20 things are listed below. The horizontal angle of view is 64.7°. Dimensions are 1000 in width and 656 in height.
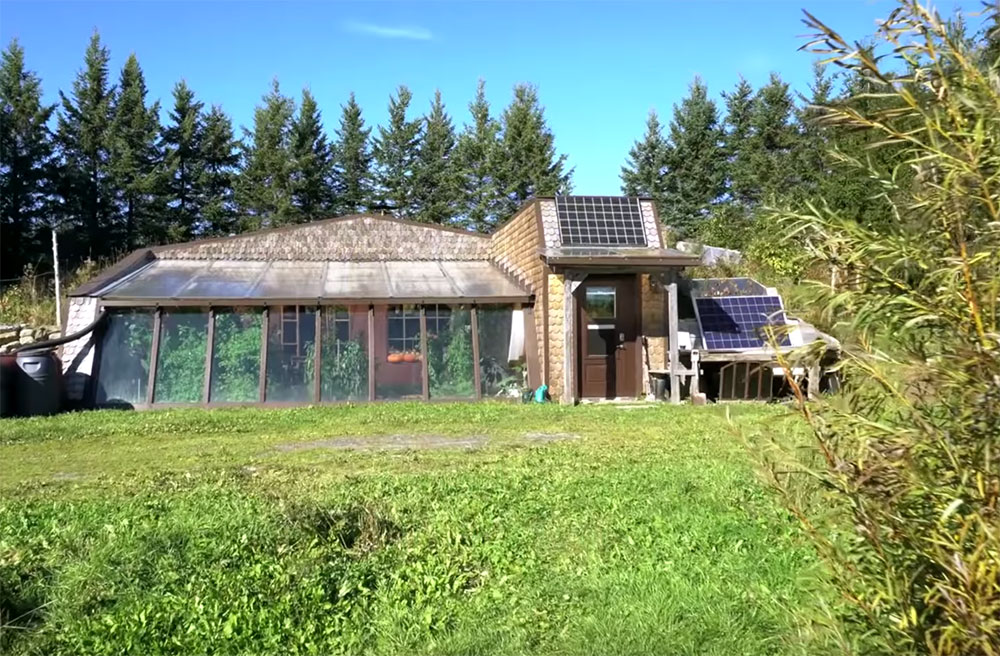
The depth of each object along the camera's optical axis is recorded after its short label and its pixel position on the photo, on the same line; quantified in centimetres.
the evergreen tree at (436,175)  3491
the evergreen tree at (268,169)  3228
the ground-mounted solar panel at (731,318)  1444
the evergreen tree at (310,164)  3338
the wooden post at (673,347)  1372
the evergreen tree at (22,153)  2605
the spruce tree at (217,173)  3154
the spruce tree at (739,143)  3425
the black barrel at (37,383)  1206
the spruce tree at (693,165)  3616
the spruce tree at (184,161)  3083
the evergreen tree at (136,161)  2925
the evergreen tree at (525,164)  3478
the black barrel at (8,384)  1191
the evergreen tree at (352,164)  3506
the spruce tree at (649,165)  3759
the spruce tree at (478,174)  3469
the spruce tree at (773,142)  3170
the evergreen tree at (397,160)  3531
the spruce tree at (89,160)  2784
